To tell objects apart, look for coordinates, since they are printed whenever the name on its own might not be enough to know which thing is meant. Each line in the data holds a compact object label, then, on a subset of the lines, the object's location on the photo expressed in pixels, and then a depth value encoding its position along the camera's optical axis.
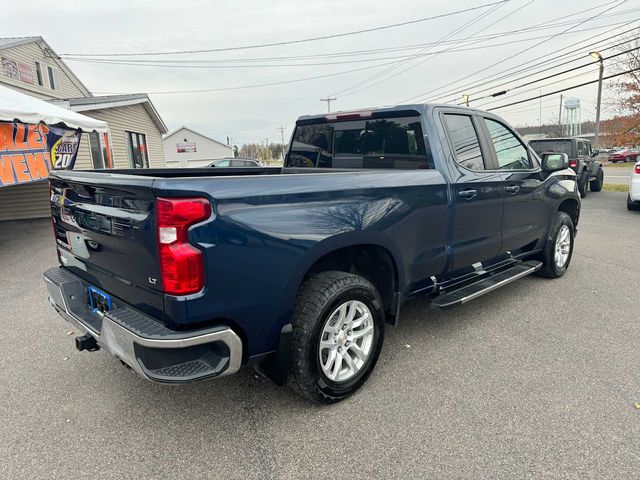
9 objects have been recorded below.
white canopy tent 7.52
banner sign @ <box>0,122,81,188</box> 7.66
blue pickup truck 2.09
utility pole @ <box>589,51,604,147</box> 25.08
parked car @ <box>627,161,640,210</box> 9.84
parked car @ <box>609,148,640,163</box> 43.69
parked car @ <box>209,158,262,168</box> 20.47
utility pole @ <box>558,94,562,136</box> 57.72
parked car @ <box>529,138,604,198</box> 13.03
